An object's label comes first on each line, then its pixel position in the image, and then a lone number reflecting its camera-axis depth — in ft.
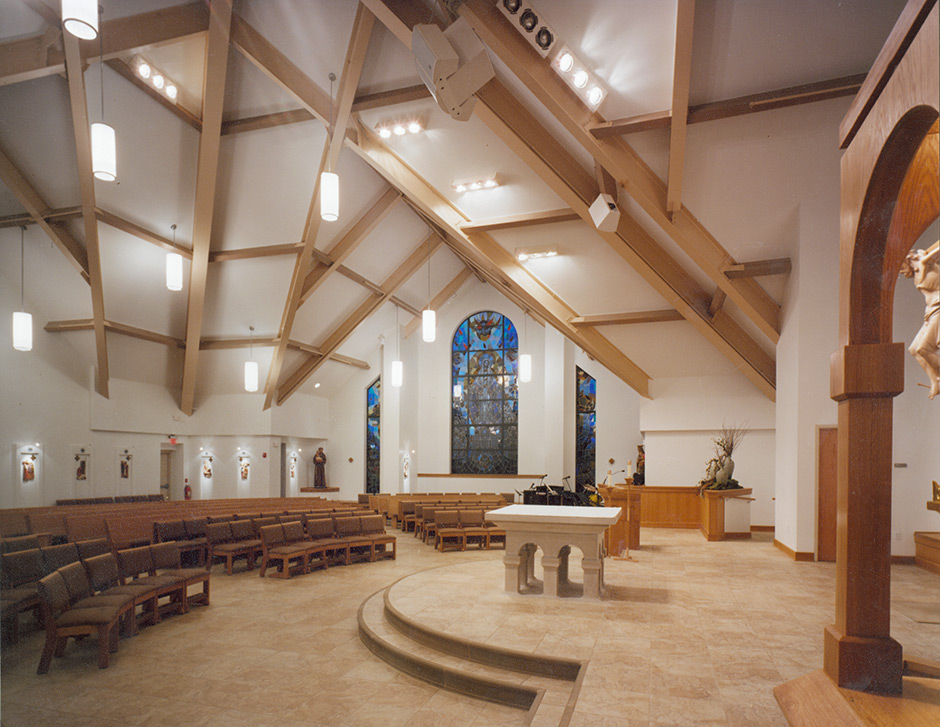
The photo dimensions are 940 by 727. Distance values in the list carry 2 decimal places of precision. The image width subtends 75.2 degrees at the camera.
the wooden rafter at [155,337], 33.50
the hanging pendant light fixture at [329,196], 22.57
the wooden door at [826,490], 22.47
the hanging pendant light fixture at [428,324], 35.12
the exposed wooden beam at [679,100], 14.43
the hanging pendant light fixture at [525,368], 45.21
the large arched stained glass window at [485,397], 54.60
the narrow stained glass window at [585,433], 50.44
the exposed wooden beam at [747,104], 16.89
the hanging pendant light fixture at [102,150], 17.26
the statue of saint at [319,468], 54.75
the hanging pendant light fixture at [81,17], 12.36
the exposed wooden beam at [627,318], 30.22
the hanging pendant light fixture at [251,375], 36.70
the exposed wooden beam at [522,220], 26.21
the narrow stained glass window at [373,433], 56.80
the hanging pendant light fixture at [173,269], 27.45
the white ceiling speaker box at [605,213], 21.08
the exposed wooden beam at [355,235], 35.83
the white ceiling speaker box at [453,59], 14.29
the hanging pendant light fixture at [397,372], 45.29
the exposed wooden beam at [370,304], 44.27
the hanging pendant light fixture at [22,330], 24.80
